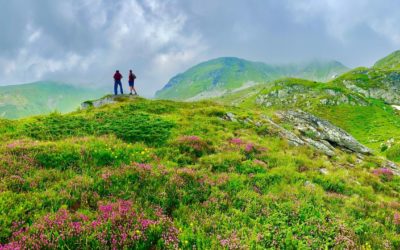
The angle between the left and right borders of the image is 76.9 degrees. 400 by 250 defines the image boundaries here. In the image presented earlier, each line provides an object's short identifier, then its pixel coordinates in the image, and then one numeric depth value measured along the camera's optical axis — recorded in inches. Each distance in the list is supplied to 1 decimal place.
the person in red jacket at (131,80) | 1333.7
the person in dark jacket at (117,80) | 1295.5
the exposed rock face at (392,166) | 696.4
